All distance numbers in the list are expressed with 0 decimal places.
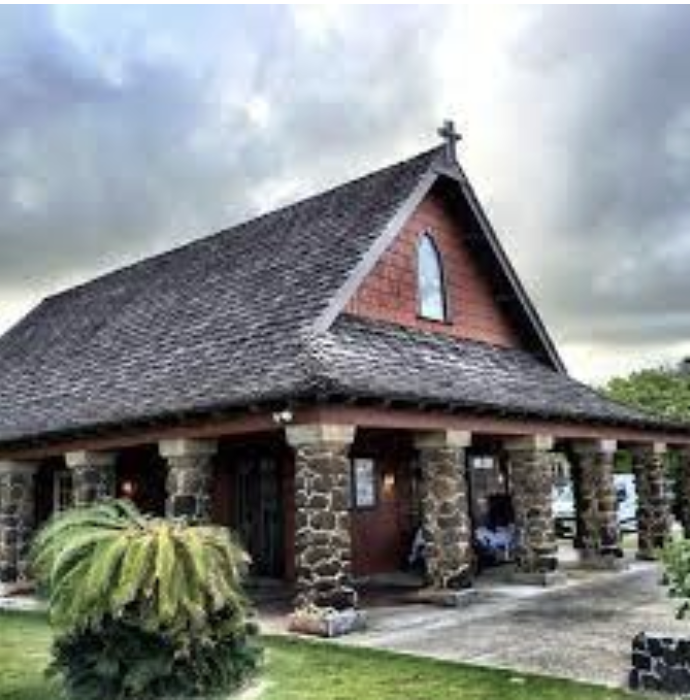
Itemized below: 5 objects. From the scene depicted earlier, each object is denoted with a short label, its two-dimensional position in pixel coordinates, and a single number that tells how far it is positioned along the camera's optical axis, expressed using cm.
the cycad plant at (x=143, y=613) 820
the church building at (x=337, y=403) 1341
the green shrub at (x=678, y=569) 874
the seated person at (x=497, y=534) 2097
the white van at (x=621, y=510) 3095
